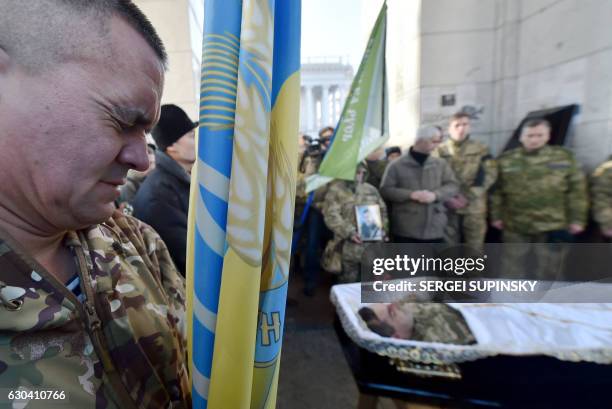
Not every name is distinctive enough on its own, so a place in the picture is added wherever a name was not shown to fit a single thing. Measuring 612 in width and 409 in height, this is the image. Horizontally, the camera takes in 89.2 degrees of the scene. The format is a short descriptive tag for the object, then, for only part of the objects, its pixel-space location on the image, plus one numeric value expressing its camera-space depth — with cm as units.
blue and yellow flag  53
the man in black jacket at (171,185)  172
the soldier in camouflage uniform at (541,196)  285
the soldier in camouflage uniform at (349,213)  316
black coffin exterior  134
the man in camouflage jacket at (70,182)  53
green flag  293
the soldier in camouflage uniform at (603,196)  268
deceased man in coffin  152
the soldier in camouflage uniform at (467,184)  351
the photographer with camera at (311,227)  383
